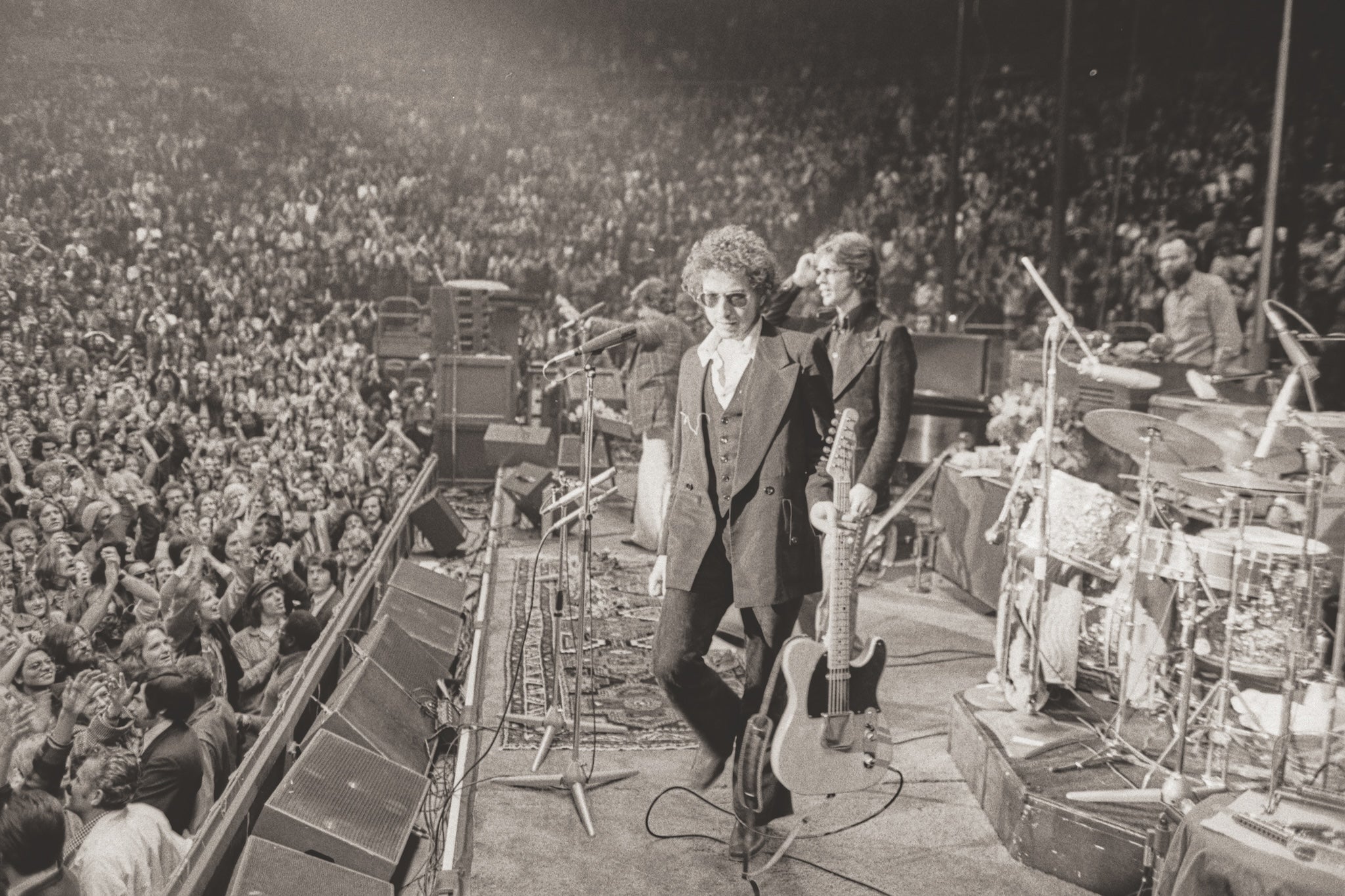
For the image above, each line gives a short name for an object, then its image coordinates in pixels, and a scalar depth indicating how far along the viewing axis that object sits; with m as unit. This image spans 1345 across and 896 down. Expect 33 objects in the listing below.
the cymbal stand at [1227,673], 2.91
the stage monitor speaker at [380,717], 3.35
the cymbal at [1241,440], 3.27
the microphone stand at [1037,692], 3.15
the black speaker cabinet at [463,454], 9.92
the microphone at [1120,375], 3.38
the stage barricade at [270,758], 2.65
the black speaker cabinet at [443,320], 9.84
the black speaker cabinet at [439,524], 7.39
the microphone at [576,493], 3.16
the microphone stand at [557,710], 3.32
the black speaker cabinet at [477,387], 9.77
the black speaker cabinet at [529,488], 7.32
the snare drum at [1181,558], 3.22
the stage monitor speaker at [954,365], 8.52
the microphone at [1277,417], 3.06
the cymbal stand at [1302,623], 2.39
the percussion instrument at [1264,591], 3.13
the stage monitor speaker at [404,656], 4.12
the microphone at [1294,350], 3.02
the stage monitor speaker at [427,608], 4.84
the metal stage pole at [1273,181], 6.27
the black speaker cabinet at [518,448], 8.65
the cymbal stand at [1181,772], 2.62
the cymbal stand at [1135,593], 3.08
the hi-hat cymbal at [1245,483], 2.76
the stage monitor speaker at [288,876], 2.41
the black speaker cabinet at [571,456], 8.04
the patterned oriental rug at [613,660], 3.71
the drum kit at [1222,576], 2.83
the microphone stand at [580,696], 2.83
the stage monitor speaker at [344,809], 2.72
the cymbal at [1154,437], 2.97
